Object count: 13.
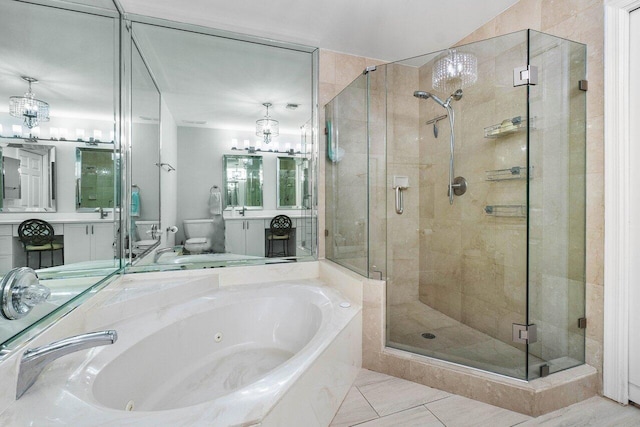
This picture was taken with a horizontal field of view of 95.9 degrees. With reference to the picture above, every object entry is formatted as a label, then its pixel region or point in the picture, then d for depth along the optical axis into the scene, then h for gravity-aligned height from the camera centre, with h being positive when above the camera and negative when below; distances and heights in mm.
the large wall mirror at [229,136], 2178 +602
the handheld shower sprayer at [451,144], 2277 +540
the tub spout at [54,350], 892 -437
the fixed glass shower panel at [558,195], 1678 +94
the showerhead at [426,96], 2348 +949
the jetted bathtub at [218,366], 860 -667
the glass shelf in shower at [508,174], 1802 +250
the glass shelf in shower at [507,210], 1774 +5
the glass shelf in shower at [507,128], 1756 +552
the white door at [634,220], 1462 -49
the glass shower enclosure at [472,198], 1687 +97
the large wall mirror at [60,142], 957 +291
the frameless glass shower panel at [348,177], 2264 +279
